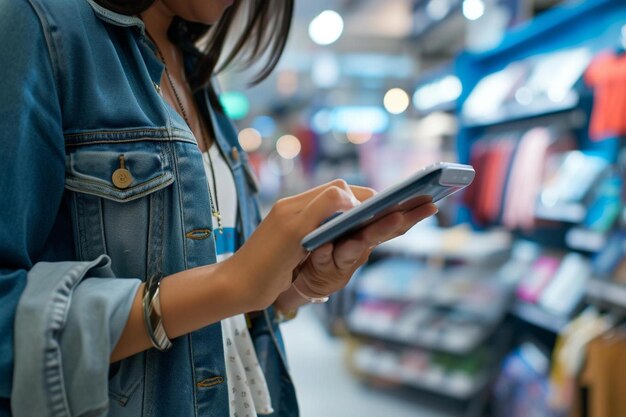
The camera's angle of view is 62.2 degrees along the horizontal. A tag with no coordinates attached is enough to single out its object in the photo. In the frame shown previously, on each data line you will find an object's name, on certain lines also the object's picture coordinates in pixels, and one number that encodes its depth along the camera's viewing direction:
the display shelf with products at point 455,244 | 3.03
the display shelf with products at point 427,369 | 3.05
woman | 0.55
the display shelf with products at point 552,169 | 2.27
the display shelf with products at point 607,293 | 1.72
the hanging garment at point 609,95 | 2.22
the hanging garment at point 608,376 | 1.68
